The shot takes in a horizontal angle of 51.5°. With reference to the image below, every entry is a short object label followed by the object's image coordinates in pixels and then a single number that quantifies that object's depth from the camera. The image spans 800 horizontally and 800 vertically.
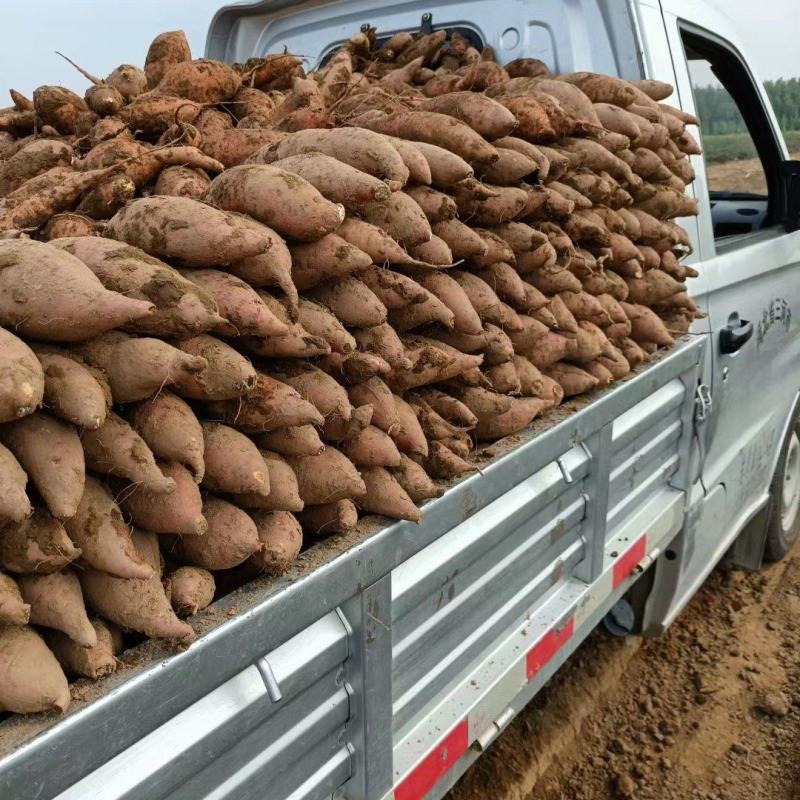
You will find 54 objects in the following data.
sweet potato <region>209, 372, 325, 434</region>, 1.24
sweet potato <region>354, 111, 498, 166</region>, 1.76
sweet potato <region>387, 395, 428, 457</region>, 1.50
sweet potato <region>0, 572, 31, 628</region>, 0.91
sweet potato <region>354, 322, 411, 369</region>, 1.48
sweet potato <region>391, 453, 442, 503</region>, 1.42
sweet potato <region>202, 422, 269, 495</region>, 1.18
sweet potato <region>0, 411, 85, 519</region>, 0.97
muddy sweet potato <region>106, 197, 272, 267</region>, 1.24
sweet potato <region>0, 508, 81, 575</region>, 0.96
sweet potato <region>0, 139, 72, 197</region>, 2.03
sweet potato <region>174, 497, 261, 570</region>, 1.16
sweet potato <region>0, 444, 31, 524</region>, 0.90
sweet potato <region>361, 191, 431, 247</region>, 1.54
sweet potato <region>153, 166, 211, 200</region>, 1.59
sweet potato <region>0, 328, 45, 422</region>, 0.92
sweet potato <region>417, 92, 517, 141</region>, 1.85
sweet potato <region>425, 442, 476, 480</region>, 1.52
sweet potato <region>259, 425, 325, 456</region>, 1.30
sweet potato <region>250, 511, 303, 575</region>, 1.18
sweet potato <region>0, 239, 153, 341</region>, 1.03
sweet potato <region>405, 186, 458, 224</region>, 1.66
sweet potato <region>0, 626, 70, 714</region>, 0.88
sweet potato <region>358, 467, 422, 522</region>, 1.35
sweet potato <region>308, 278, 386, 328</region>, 1.43
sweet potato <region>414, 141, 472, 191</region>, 1.68
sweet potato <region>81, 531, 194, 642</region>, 1.01
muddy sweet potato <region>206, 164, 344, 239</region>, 1.35
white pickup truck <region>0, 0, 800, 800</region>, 1.02
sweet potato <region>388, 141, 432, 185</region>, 1.60
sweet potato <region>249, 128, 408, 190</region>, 1.53
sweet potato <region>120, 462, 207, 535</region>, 1.09
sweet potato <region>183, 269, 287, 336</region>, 1.21
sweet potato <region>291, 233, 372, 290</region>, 1.40
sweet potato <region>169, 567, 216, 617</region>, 1.08
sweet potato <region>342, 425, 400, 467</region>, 1.41
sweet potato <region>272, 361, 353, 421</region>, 1.33
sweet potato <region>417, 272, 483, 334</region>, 1.63
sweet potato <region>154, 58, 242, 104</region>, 2.11
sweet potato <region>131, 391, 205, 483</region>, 1.11
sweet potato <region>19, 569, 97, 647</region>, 0.97
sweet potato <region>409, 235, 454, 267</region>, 1.61
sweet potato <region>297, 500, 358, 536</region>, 1.32
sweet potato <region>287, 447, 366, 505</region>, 1.32
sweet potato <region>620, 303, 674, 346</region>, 2.28
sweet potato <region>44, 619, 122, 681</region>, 0.97
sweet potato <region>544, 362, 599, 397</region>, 1.95
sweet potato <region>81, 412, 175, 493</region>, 1.06
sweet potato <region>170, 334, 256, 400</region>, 1.17
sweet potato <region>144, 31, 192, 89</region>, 2.41
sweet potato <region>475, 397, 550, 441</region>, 1.70
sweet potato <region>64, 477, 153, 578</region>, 1.02
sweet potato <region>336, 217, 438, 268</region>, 1.47
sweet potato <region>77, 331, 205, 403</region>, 1.08
